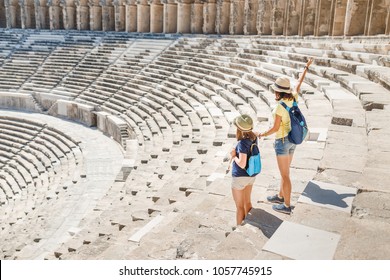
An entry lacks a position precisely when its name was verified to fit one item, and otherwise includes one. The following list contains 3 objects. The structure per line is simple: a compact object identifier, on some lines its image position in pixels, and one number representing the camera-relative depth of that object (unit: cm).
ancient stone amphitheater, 452
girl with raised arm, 482
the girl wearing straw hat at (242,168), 460
